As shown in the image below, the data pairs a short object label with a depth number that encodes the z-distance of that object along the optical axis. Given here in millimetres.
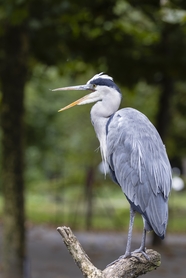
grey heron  8680
